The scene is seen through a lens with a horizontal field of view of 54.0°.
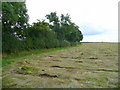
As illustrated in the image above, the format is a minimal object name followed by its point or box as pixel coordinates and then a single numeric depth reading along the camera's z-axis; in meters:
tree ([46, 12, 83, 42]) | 15.91
